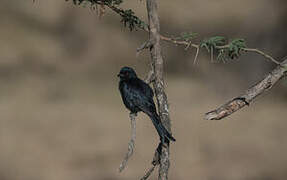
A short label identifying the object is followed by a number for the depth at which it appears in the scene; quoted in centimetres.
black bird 1278
